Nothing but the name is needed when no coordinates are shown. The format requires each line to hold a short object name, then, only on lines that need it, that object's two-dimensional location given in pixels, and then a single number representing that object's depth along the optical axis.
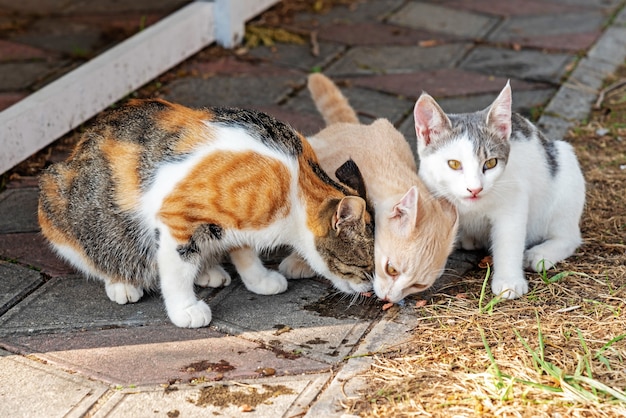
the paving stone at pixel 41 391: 2.95
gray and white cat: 3.60
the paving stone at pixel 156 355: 3.17
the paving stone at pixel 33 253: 3.90
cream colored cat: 3.43
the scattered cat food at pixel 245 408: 2.95
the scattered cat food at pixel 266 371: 3.16
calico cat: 3.37
